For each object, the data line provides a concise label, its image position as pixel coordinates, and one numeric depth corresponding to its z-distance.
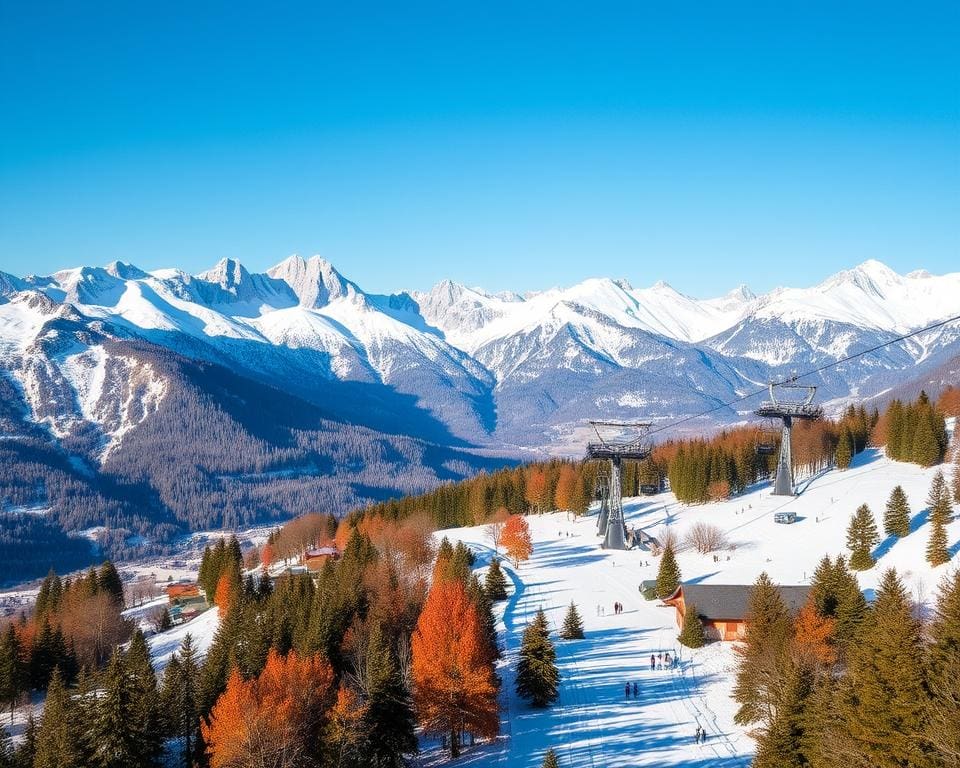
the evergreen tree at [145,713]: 39.44
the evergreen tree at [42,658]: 68.56
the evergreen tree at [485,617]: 49.50
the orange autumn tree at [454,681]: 43.31
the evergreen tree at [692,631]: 55.97
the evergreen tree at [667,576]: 68.75
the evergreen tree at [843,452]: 110.38
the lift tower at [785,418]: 97.12
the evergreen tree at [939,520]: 61.44
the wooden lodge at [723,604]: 57.44
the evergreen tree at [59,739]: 36.16
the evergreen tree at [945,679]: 23.58
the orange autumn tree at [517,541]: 89.00
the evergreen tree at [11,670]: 60.75
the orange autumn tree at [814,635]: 43.69
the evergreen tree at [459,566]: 63.84
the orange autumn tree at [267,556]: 123.00
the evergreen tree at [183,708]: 45.94
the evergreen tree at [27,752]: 40.28
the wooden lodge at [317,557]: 99.75
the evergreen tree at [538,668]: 46.94
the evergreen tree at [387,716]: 40.69
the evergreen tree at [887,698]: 27.30
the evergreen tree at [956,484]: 76.12
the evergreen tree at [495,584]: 71.44
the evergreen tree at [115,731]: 38.22
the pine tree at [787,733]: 31.48
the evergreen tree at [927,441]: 96.19
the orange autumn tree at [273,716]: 38.19
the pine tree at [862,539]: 66.56
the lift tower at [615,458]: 91.69
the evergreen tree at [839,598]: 48.19
